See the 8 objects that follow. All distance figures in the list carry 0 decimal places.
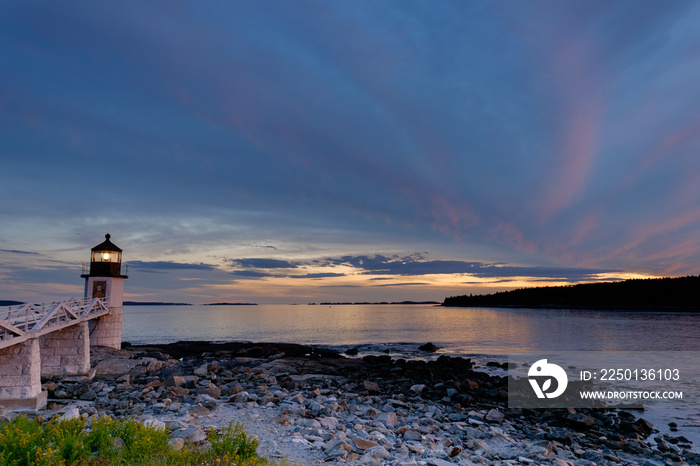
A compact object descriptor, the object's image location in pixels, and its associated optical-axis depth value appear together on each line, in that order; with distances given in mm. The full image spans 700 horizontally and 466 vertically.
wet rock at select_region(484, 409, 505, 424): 15125
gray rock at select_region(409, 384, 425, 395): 19294
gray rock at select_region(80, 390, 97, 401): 16734
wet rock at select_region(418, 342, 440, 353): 44069
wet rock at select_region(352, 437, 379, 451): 10594
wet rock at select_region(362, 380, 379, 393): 19156
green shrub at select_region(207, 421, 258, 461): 8451
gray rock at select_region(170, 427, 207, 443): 9961
